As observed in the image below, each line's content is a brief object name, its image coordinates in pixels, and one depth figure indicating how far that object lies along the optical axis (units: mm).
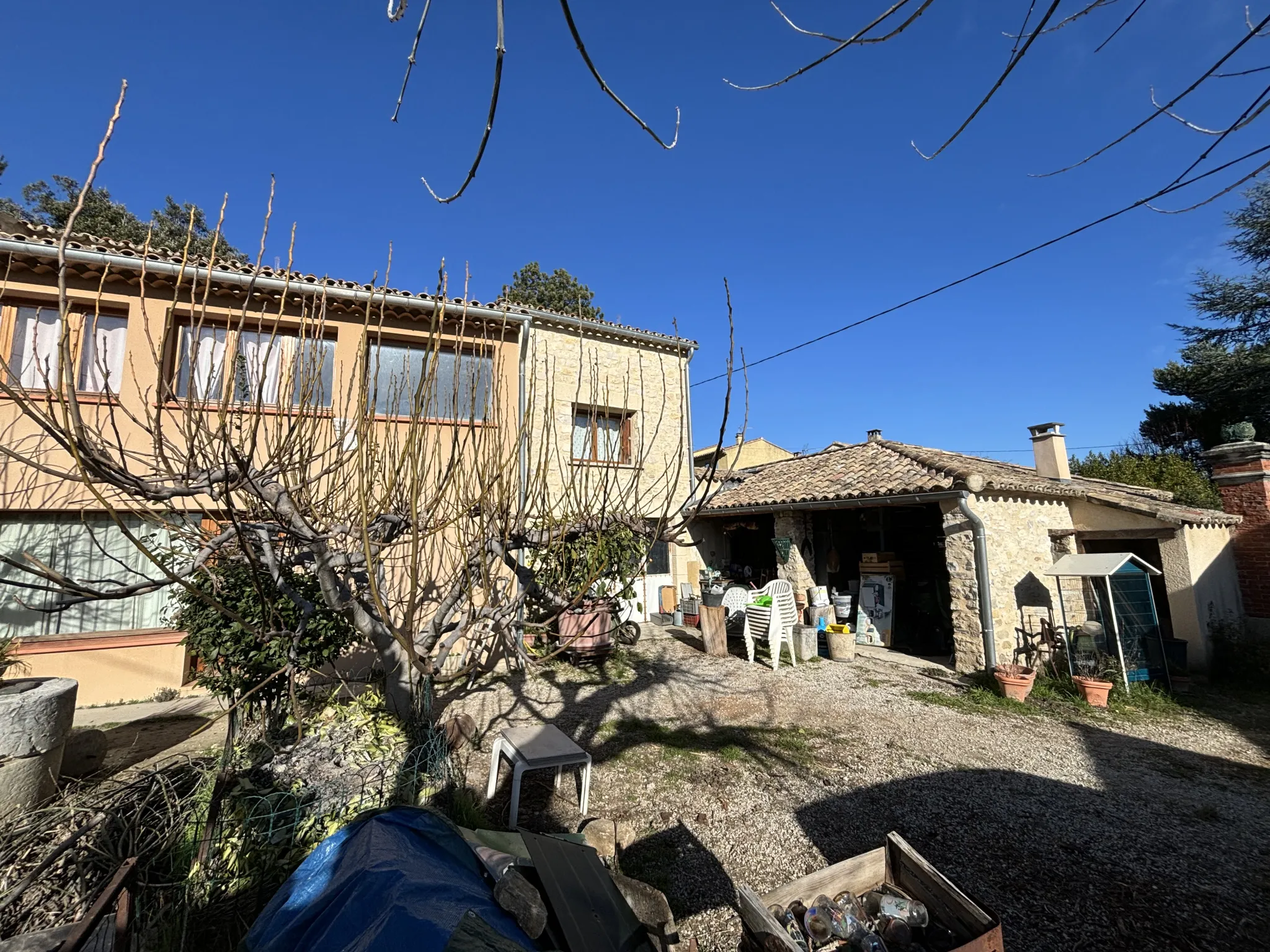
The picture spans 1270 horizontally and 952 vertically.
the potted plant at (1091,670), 6797
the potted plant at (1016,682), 7051
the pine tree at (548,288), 20656
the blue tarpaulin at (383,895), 1674
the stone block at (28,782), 3688
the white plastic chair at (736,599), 10648
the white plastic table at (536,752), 3867
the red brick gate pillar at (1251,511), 8070
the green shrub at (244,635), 4504
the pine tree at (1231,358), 15125
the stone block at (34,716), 3742
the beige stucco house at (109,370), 6504
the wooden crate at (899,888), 2074
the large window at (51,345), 6801
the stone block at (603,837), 3375
